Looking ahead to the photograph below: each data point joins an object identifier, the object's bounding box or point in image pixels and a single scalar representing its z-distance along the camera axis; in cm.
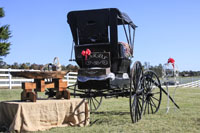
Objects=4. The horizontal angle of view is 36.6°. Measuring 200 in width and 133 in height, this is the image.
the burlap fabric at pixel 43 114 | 538
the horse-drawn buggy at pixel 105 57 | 691
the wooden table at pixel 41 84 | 580
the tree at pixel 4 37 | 2642
